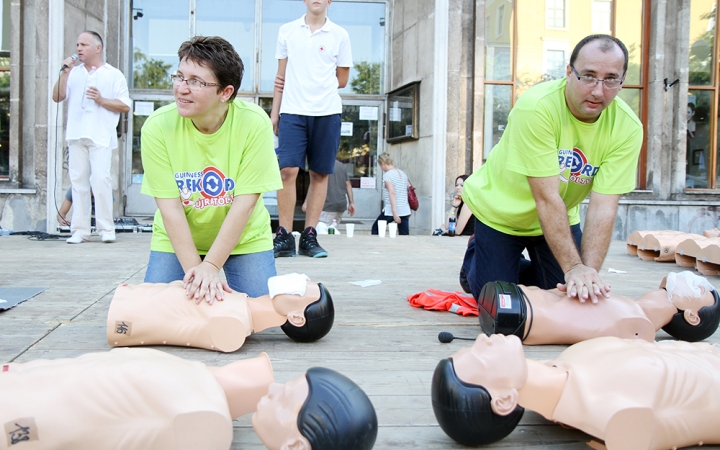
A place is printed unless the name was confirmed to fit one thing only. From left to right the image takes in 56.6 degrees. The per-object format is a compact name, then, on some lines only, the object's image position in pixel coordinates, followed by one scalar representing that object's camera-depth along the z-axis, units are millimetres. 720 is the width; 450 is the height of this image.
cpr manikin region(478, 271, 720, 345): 2281
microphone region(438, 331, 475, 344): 2344
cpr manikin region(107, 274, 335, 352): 2188
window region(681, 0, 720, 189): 8867
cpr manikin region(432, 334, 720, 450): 1362
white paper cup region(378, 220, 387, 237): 6742
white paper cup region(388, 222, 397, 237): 6710
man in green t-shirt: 2443
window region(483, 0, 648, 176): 8766
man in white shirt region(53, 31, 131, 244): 5621
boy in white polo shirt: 4793
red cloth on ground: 2945
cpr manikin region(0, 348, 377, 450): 1247
